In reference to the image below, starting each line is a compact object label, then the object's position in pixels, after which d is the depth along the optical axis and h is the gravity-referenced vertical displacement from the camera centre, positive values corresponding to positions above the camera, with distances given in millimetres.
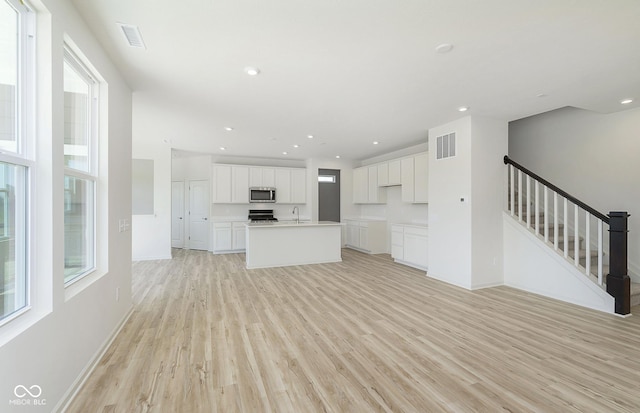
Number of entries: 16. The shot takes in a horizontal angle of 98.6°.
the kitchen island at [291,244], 5836 -838
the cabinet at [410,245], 5637 -854
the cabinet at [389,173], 6691 +840
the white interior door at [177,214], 8250 -233
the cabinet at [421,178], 5715 +587
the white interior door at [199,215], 7860 -254
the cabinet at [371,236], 7512 -833
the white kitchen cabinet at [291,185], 8180 +628
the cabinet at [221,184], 7570 +617
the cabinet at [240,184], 7734 +624
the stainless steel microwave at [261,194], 7816 +345
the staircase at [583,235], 3352 -439
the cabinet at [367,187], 7648 +547
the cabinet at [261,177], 7895 +858
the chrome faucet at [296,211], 8253 -151
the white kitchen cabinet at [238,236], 7734 -844
